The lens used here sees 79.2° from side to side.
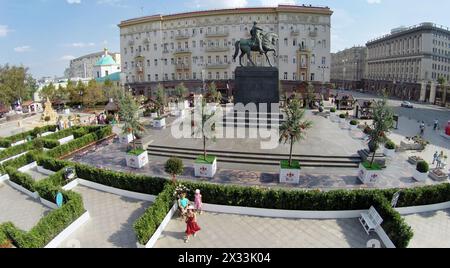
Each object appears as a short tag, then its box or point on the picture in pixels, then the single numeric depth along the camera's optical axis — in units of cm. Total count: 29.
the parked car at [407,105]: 5194
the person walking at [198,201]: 1249
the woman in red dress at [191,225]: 1091
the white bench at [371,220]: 1109
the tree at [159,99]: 3344
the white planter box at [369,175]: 1526
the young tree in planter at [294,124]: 1573
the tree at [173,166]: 1448
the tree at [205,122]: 1738
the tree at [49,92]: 5778
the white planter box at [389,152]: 2009
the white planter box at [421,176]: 1581
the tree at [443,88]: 5462
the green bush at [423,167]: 1553
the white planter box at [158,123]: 2881
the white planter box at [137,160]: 1855
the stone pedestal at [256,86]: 2717
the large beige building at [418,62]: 6309
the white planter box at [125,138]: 2467
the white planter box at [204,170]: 1653
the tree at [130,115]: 1925
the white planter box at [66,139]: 2673
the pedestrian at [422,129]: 2817
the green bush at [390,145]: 1970
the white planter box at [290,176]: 1544
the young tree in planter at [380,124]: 1580
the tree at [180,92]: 4169
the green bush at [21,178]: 1595
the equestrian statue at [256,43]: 2636
